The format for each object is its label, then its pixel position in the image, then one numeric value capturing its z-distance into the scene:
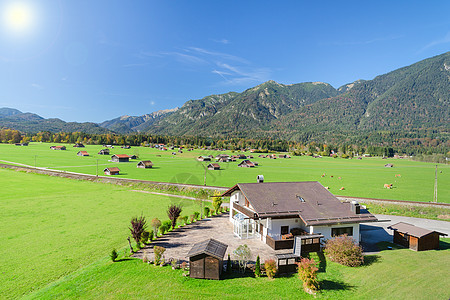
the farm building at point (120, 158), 110.86
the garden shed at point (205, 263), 18.57
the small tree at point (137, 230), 23.55
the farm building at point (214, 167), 96.69
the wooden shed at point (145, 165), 96.38
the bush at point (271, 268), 18.72
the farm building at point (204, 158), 127.56
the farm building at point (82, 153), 126.19
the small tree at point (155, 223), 26.81
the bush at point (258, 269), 18.88
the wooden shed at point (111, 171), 77.56
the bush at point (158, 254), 20.30
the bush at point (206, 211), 35.94
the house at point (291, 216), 24.25
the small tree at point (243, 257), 19.81
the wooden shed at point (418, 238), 24.48
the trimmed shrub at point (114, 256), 20.56
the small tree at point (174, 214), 30.03
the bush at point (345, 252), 21.09
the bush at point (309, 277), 16.97
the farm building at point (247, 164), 111.75
